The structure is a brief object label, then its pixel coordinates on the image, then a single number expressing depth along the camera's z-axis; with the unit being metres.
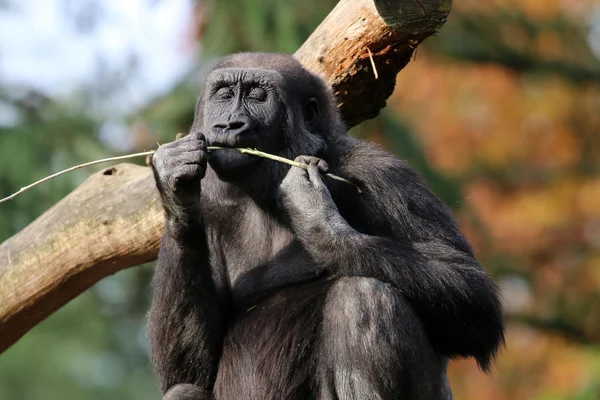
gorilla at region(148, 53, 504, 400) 8.80
